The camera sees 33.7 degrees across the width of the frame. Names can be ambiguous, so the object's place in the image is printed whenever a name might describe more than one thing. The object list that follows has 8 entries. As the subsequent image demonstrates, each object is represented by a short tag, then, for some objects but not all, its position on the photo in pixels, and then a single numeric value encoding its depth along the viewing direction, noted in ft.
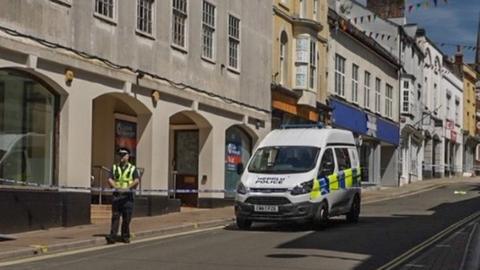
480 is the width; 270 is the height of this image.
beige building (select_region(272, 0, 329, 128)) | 100.01
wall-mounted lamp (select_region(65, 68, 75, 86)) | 57.11
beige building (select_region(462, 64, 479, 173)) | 228.22
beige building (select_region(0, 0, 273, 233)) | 54.13
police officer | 48.16
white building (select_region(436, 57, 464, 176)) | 203.31
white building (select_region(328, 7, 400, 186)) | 123.24
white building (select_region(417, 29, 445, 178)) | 182.91
